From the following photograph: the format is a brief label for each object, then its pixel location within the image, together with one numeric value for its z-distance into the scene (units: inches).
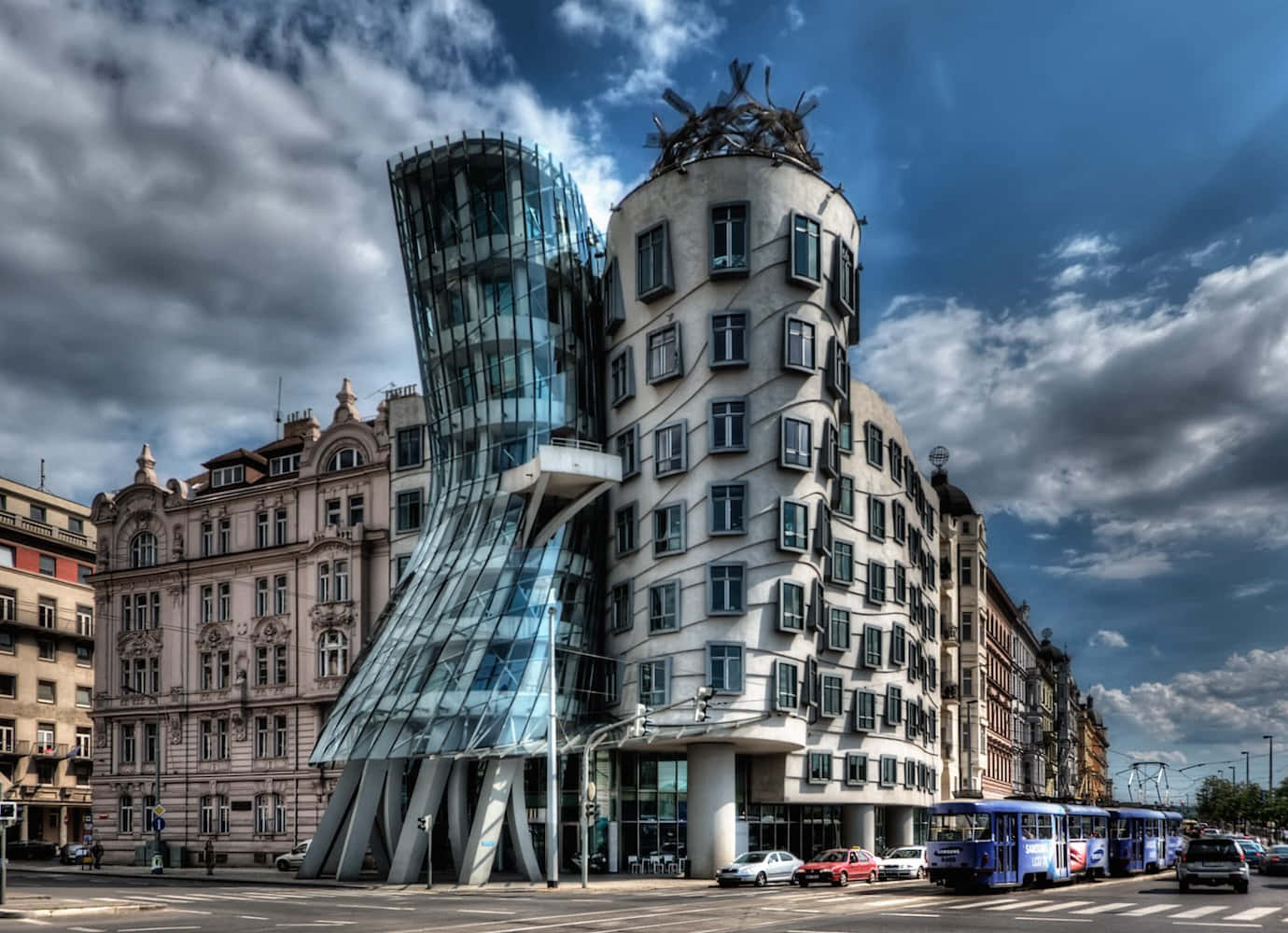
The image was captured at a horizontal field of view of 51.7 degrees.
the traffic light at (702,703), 1617.9
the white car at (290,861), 2511.1
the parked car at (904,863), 2193.7
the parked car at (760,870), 1947.6
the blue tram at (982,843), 1612.9
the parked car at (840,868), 1977.1
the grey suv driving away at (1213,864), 1681.8
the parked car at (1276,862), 2299.5
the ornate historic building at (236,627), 2832.2
